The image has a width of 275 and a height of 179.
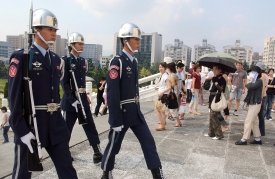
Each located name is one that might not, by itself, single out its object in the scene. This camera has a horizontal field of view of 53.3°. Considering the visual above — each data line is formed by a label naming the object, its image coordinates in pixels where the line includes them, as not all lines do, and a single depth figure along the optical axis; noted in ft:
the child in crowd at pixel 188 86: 36.86
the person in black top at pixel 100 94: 33.47
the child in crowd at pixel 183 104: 25.32
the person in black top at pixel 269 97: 29.12
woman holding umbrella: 19.71
